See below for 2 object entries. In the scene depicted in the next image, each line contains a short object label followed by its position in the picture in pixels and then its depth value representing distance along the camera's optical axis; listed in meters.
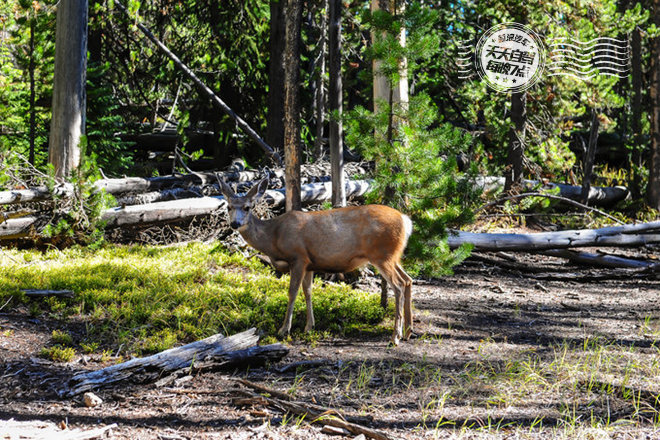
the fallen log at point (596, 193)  17.22
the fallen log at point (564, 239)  11.51
